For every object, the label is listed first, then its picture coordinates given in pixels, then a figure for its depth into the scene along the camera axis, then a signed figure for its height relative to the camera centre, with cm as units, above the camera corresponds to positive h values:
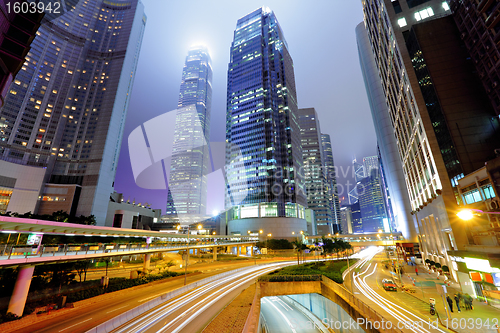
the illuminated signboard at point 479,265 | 2444 -403
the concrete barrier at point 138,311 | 1586 -721
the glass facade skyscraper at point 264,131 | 11881 +6156
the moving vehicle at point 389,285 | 3036 -763
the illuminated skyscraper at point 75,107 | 9481 +6246
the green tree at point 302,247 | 7818 -548
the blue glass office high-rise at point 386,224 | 16038 +585
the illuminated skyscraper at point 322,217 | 18860 +1365
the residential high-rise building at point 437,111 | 3478 +2200
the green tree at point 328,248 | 7004 -524
